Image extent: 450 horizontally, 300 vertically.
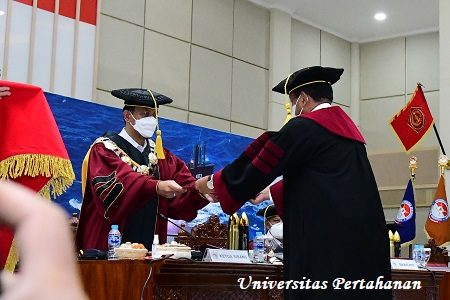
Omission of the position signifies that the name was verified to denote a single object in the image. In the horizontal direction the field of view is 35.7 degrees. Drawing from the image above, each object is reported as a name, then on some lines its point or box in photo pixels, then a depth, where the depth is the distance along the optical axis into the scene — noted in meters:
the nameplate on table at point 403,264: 4.12
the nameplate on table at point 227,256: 3.35
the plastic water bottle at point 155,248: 3.19
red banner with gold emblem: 8.05
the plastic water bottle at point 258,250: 3.86
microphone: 3.76
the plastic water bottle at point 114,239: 3.41
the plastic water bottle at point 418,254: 5.03
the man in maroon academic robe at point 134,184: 3.77
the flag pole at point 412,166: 6.91
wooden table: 3.03
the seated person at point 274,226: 4.16
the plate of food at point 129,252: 3.14
